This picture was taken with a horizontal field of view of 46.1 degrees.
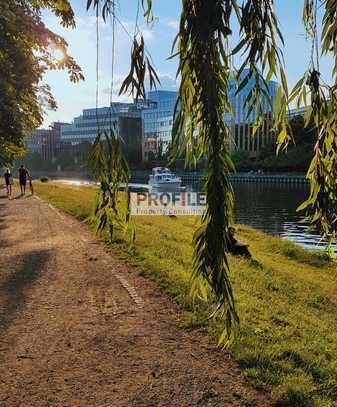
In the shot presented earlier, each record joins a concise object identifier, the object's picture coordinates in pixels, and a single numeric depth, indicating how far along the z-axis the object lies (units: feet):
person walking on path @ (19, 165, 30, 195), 86.99
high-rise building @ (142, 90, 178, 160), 397.06
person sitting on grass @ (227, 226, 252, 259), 38.09
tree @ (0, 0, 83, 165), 30.86
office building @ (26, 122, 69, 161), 541.34
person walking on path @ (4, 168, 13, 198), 88.11
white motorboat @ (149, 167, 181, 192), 206.08
